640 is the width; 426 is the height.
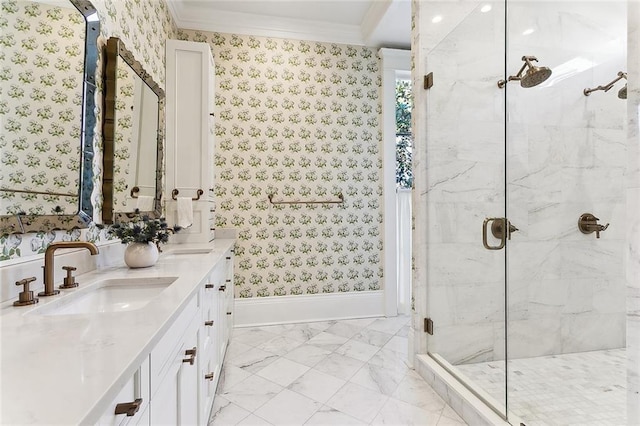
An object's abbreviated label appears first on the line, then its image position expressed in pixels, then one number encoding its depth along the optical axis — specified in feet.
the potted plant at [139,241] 4.99
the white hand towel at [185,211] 8.23
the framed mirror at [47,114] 3.28
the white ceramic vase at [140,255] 4.97
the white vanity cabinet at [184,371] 2.26
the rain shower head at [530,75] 6.64
